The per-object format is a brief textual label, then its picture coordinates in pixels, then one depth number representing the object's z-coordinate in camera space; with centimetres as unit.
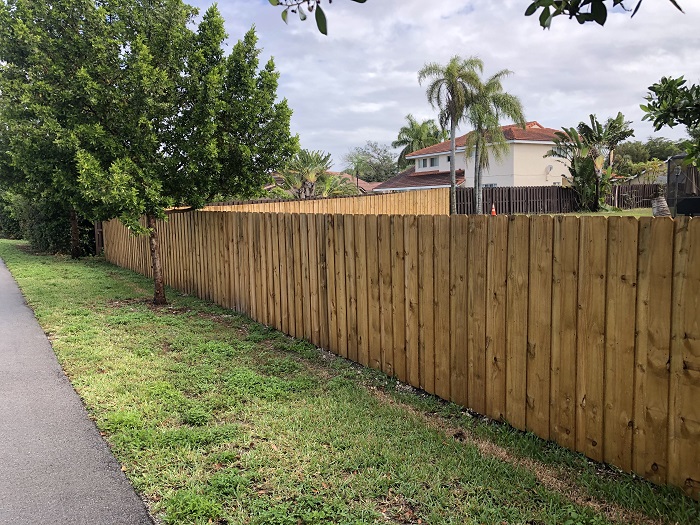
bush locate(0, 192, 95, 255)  1944
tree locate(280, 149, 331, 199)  3250
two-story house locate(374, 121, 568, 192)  4031
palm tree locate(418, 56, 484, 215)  3397
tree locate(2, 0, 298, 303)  835
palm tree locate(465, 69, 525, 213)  3488
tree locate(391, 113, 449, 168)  6259
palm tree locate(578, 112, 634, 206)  3092
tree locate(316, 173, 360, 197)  3398
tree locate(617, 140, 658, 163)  5869
